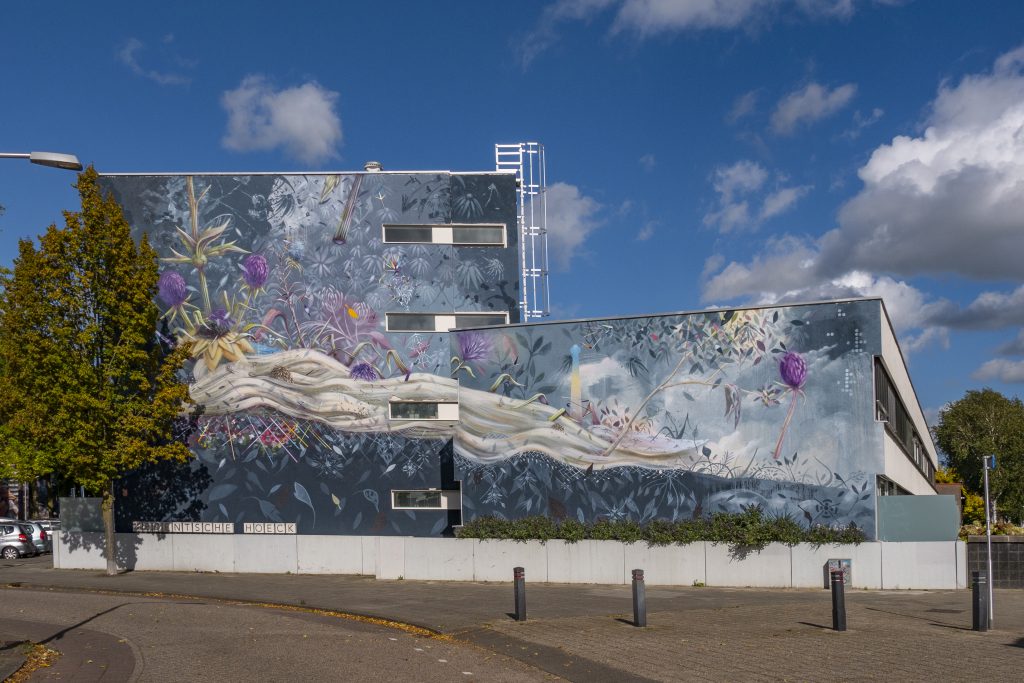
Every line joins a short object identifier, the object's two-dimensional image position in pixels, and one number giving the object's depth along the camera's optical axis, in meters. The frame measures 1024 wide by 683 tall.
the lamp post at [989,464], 17.10
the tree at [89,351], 26.91
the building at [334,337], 31.62
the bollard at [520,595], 17.52
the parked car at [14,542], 37.38
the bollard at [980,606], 16.08
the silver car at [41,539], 38.75
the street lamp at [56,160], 13.95
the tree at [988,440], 67.00
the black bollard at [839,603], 16.05
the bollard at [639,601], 16.78
